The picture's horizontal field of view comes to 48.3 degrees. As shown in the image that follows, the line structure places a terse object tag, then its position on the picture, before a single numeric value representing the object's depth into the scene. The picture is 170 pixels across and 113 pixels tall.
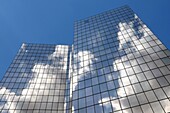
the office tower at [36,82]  52.28
